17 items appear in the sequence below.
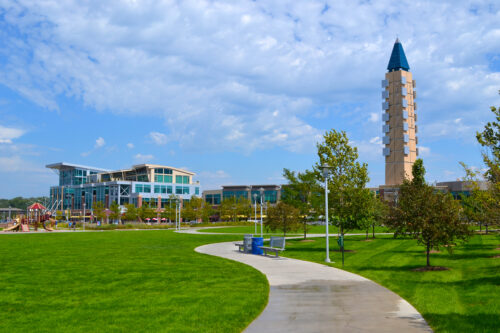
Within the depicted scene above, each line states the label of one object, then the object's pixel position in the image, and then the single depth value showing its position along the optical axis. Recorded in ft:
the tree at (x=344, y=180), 84.79
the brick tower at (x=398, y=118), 371.56
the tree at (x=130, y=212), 331.16
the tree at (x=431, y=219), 55.93
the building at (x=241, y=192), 508.53
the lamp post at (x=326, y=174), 68.43
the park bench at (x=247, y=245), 84.84
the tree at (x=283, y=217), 115.44
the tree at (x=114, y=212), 325.95
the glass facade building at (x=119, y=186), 422.41
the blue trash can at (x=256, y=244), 82.82
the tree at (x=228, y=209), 336.08
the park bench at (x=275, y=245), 76.31
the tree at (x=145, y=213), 334.03
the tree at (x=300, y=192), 129.52
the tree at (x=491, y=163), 53.16
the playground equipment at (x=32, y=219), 225.54
